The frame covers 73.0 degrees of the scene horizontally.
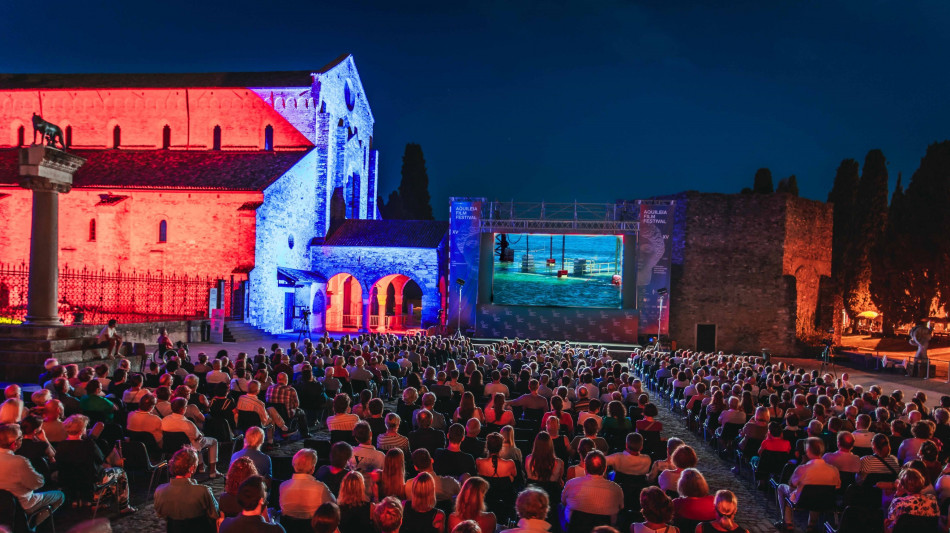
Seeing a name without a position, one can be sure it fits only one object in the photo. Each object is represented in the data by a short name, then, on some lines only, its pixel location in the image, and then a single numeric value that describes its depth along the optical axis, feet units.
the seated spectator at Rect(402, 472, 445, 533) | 15.35
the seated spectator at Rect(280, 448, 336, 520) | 16.14
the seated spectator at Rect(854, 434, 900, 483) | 21.26
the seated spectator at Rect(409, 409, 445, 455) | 23.71
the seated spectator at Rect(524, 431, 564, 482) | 21.12
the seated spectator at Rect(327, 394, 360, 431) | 25.39
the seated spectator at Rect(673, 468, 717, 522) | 16.30
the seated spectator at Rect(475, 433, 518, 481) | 20.01
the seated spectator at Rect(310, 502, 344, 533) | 12.78
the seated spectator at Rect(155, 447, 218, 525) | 15.89
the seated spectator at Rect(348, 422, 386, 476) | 19.62
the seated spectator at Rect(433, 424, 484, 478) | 20.45
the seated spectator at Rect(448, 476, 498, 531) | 14.52
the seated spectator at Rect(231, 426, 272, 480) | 19.07
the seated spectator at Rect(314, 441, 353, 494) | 18.16
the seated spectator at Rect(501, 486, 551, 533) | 13.55
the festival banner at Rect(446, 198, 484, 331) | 100.63
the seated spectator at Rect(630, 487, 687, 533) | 13.74
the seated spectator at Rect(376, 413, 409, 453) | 21.90
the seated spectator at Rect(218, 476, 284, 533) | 13.39
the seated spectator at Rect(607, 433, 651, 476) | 21.63
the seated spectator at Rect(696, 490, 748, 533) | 13.96
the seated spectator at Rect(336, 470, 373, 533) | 15.57
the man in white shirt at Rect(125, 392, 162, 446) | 24.12
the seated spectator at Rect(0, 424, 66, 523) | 17.07
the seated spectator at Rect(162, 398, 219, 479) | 23.97
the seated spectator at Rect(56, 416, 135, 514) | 20.07
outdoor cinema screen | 97.19
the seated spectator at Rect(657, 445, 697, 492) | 18.78
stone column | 42.40
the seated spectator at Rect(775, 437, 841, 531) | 21.16
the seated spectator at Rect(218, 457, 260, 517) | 15.28
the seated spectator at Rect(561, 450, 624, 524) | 17.34
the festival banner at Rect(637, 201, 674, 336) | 100.22
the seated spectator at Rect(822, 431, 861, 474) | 22.13
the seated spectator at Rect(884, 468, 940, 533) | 16.78
